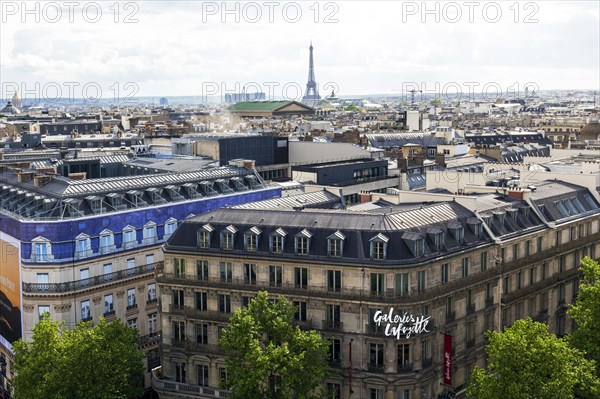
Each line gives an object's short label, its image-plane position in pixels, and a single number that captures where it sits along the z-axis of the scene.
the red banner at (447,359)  67.44
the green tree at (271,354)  61.12
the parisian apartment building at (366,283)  65.50
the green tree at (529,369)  58.81
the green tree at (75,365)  66.12
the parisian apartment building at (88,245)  78.62
